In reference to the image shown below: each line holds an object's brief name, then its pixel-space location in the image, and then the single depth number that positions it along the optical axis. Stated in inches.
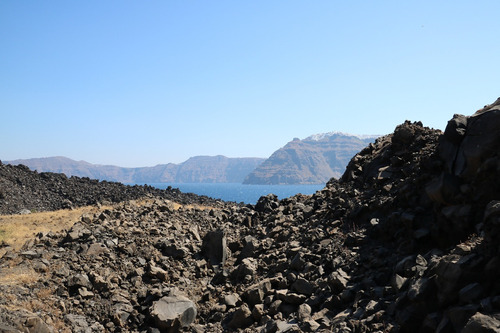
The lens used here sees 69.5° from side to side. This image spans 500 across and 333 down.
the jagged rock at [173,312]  512.5
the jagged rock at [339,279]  448.4
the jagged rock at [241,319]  489.3
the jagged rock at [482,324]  251.8
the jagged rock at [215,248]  712.4
